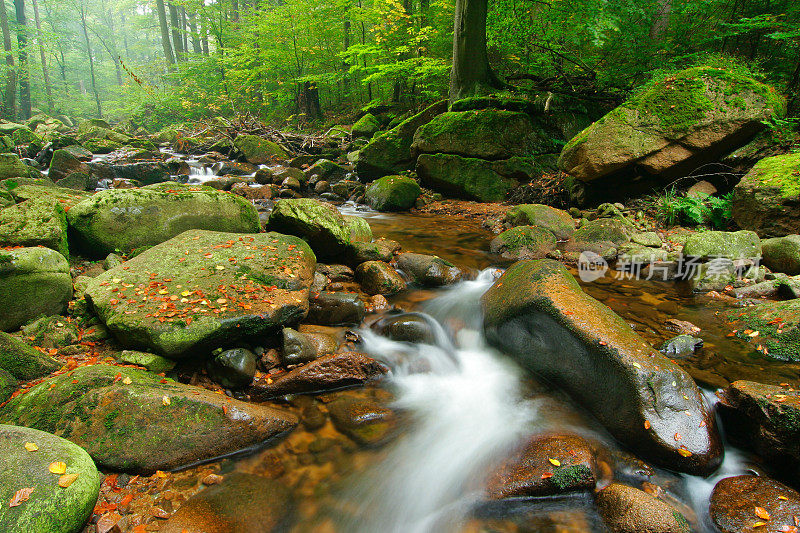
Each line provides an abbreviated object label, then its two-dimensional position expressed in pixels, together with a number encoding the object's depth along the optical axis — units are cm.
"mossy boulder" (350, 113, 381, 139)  1670
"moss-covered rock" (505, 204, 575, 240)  788
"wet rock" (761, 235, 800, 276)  518
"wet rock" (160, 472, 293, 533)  231
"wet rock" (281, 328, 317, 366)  381
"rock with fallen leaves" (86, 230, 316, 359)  335
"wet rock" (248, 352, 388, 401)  355
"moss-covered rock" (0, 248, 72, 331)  338
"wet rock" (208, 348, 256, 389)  350
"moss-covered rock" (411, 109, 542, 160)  1041
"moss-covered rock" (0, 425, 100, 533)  182
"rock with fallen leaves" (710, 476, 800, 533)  224
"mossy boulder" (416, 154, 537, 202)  1043
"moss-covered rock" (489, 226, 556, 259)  705
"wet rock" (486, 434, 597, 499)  264
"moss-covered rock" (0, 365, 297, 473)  254
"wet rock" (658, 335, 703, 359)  392
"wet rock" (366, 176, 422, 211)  1061
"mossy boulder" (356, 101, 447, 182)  1240
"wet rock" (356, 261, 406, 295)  558
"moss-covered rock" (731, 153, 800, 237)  572
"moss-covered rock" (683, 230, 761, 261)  551
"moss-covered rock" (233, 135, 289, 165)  1430
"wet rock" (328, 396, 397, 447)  328
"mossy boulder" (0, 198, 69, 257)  396
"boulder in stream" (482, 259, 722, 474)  278
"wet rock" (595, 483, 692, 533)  225
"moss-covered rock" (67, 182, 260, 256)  485
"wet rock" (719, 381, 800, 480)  256
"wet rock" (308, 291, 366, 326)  466
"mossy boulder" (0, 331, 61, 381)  289
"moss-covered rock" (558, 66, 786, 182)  686
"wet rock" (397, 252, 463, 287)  600
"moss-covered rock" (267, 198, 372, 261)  559
